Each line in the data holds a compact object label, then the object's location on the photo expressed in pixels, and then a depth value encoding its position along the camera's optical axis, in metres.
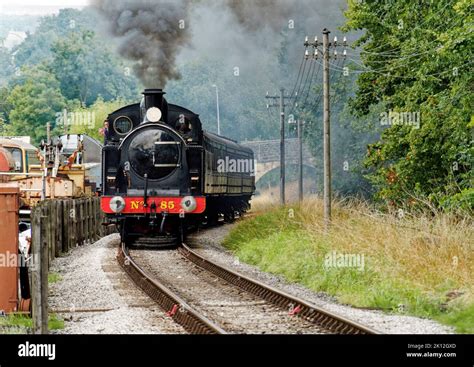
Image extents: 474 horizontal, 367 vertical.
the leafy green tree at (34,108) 47.84
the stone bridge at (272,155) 58.06
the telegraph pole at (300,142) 43.99
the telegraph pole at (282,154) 41.50
